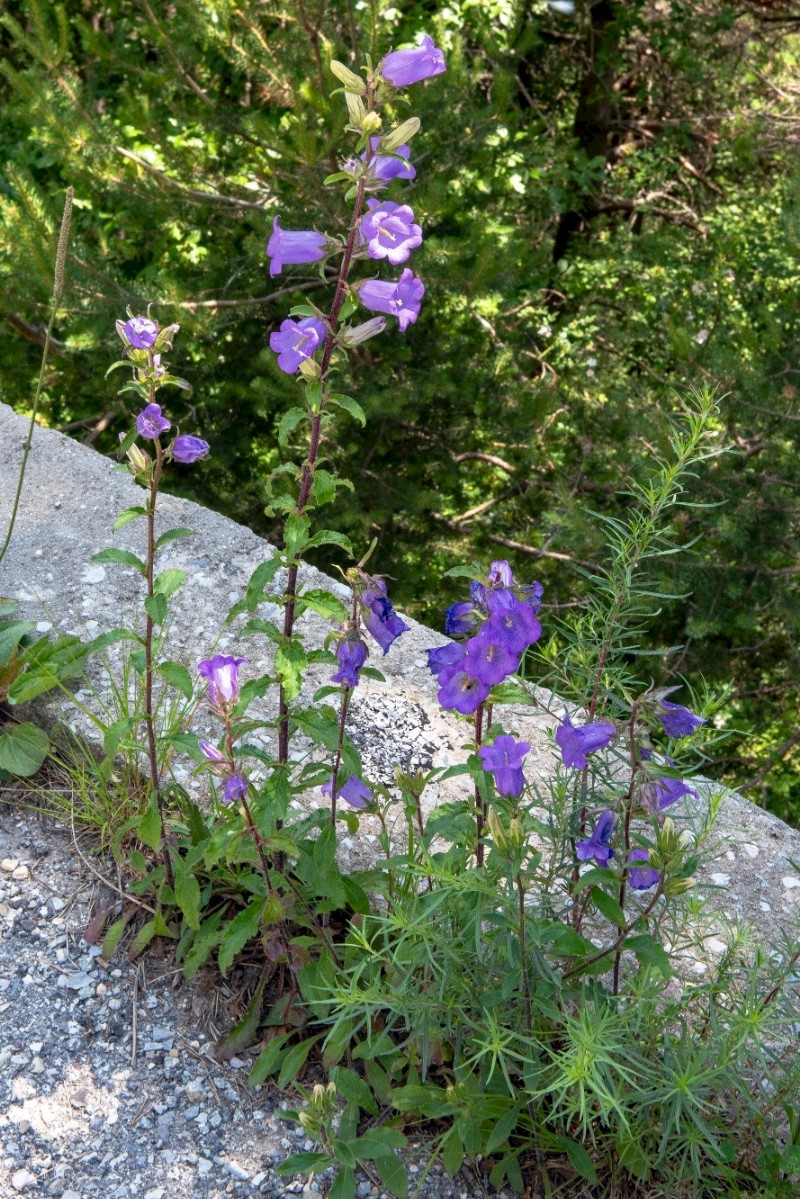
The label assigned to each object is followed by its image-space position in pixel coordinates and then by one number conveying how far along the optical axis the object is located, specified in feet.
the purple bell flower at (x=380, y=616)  6.04
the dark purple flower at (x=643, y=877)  5.92
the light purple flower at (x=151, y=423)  6.02
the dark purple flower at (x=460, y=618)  5.70
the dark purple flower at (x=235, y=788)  6.09
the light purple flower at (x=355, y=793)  6.84
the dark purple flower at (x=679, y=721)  5.55
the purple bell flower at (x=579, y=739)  5.64
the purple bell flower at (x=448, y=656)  5.81
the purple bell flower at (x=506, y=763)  5.71
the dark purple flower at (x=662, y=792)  5.41
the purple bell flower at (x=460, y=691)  5.84
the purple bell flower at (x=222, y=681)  6.02
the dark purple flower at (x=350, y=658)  6.07
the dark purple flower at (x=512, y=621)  5.54
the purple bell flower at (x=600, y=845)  5.65
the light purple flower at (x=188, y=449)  6.36
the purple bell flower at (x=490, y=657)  5.59
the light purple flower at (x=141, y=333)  6.05
